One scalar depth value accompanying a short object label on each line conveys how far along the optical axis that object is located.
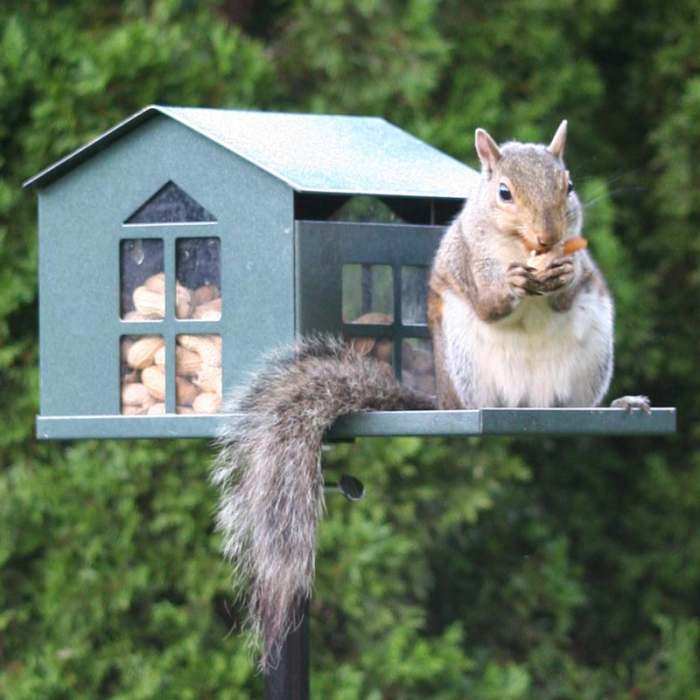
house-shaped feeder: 4.86
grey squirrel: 4.32
